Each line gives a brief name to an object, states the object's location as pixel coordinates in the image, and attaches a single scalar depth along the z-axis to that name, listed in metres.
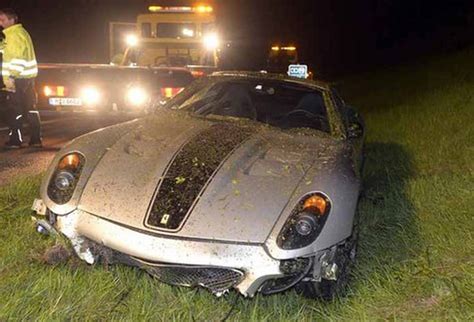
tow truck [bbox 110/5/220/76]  15.66
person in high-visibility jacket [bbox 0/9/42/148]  8.74
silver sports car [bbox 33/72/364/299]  3.80
